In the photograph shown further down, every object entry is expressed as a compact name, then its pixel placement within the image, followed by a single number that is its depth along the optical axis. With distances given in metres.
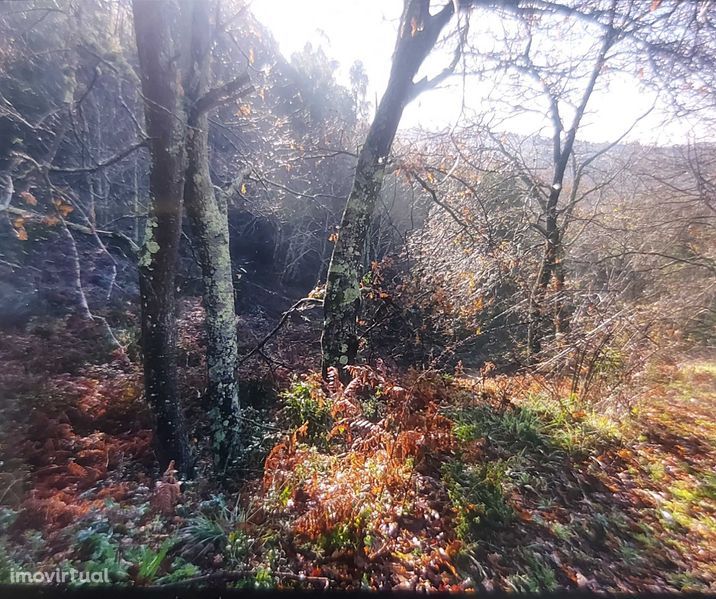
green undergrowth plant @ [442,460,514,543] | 3.36
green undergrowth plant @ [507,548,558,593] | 2.87
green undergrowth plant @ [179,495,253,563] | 2.91
